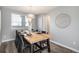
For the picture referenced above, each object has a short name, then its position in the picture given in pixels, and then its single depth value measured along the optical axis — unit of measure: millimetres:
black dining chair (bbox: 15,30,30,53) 1752
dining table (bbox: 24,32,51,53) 1762
